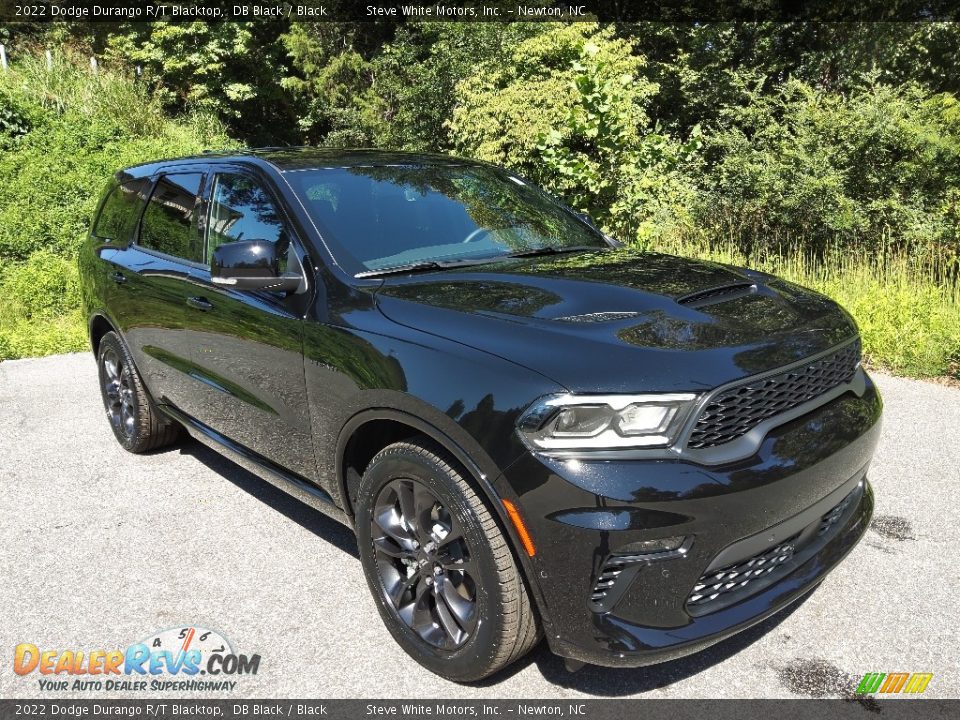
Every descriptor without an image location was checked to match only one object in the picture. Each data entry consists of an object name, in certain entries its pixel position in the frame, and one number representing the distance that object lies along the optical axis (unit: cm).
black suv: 216
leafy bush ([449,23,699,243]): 779
